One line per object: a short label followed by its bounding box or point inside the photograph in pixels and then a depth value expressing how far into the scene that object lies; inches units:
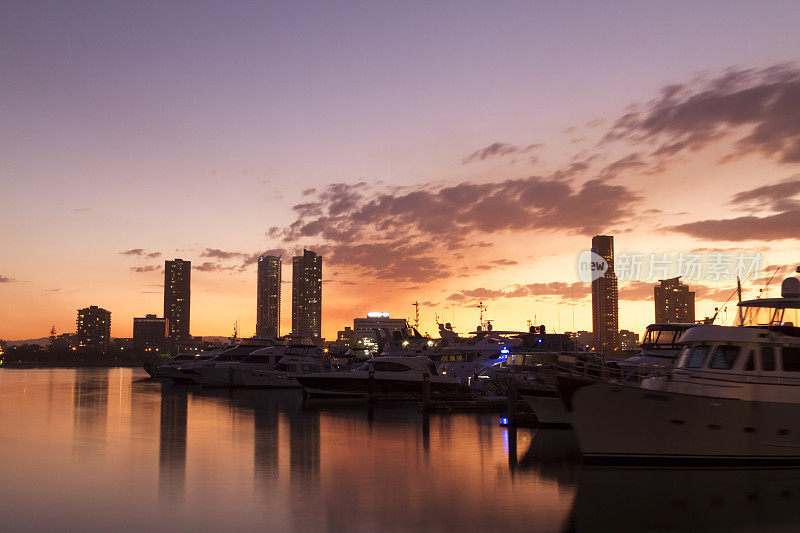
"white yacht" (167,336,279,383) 2393.0
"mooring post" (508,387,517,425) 1067.9
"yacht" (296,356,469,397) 1658.5
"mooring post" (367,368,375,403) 1537.4
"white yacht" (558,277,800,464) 689.0
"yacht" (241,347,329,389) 2272.4
